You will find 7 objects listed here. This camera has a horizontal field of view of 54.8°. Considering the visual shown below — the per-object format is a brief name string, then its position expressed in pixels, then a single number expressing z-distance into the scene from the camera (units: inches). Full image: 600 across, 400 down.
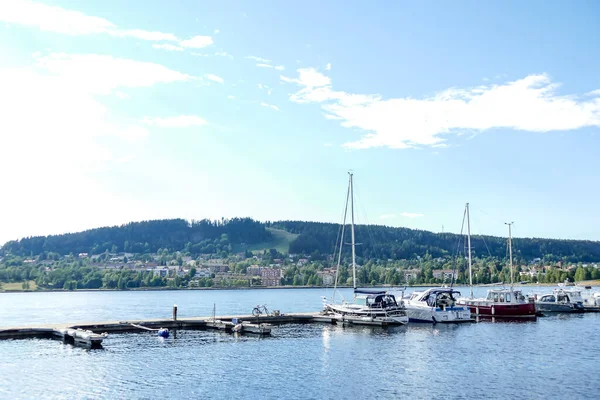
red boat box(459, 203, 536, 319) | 3449.8
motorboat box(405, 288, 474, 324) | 3127.5
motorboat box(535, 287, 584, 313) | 3930.4
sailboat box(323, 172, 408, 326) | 2898.6
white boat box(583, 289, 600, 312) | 4085.6
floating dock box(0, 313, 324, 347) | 2353.0
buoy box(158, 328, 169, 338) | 2561.5
